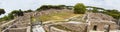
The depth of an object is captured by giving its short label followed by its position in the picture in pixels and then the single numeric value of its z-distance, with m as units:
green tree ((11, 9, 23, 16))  20.49
